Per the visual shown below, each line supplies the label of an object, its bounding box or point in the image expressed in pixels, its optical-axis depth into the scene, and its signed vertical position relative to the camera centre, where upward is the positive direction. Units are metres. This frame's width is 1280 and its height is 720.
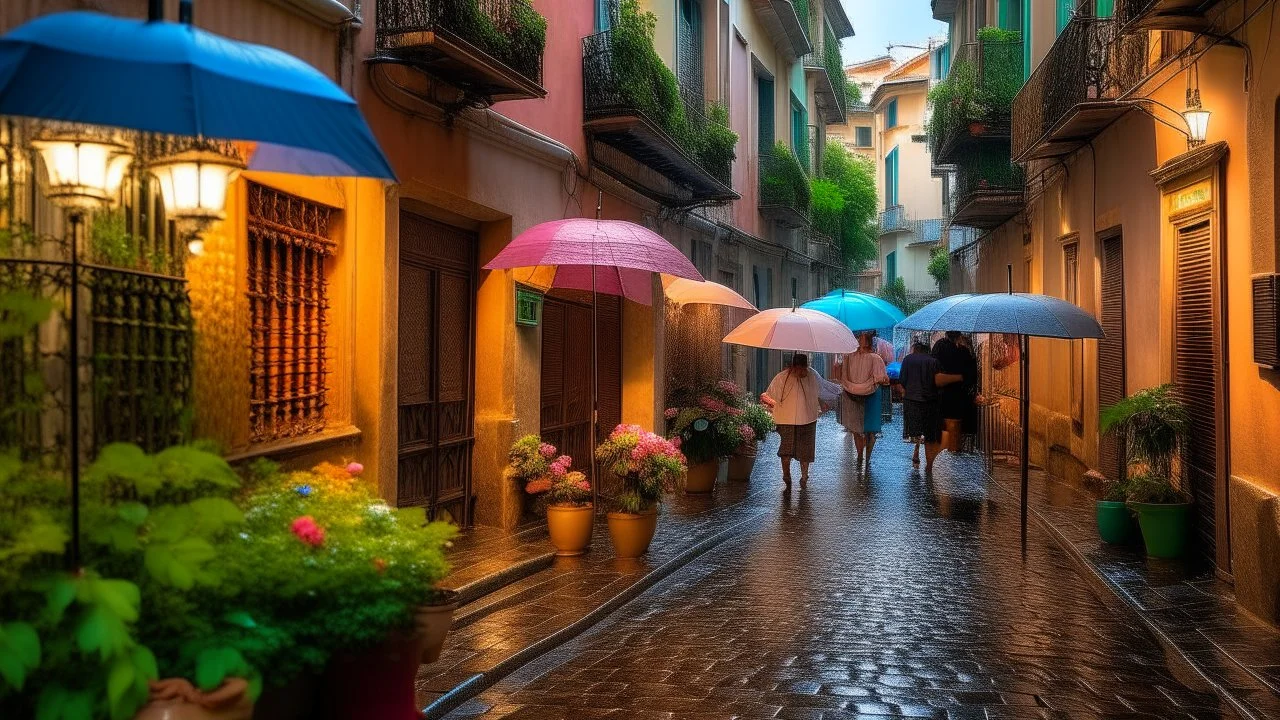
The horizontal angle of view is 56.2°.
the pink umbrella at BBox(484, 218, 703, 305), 9.14 +0.97
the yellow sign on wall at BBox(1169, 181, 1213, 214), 9.20 +1.37
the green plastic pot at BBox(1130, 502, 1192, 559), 9.58 -1.26
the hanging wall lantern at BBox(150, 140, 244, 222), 5.59 +0.94
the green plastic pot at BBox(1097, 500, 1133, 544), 10.27 -1.31
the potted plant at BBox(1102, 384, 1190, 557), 9.60 -0.74
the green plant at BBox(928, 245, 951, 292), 33.94 +3.06
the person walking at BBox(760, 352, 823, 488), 15.51 -0.47
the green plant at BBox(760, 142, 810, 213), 23.77 +3.87
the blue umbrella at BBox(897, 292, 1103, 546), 10.48 +0.46
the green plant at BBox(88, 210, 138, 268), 5.07 +0.59
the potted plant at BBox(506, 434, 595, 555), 9.70 -1.08
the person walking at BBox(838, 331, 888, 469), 17.72 -0.29
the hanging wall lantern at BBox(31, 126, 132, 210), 4.63 +0.84
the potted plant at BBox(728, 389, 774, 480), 15.73 -0.85
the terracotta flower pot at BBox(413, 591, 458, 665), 4.34 -0.91
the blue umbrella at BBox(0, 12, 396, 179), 3.27 +0.83
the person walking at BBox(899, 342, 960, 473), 16.72 -0.37
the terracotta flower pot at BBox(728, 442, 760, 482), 16.00 -1.22
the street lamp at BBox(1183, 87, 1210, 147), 9.15 +1.92
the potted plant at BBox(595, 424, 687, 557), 9.62 -0.85
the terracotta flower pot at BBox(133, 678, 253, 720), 3.31 -0.91
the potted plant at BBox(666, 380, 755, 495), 14.53 -0.76
